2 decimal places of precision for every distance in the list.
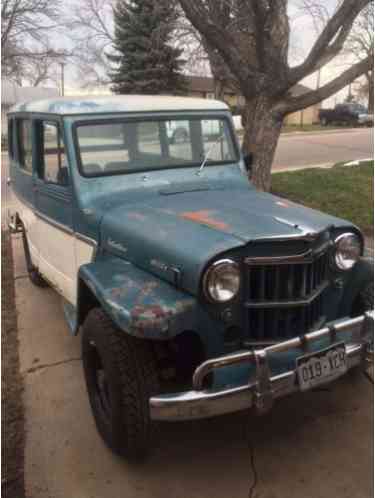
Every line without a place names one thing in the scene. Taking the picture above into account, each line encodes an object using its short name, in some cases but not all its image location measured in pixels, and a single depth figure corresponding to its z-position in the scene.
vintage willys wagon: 2.36
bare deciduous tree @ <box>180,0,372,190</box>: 6.19
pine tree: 23.05
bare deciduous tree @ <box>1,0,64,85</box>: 22.41
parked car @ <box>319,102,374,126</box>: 33.34
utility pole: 42.03
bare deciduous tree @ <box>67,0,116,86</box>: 19.29
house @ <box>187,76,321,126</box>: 39.69
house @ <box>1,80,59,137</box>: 27.25
